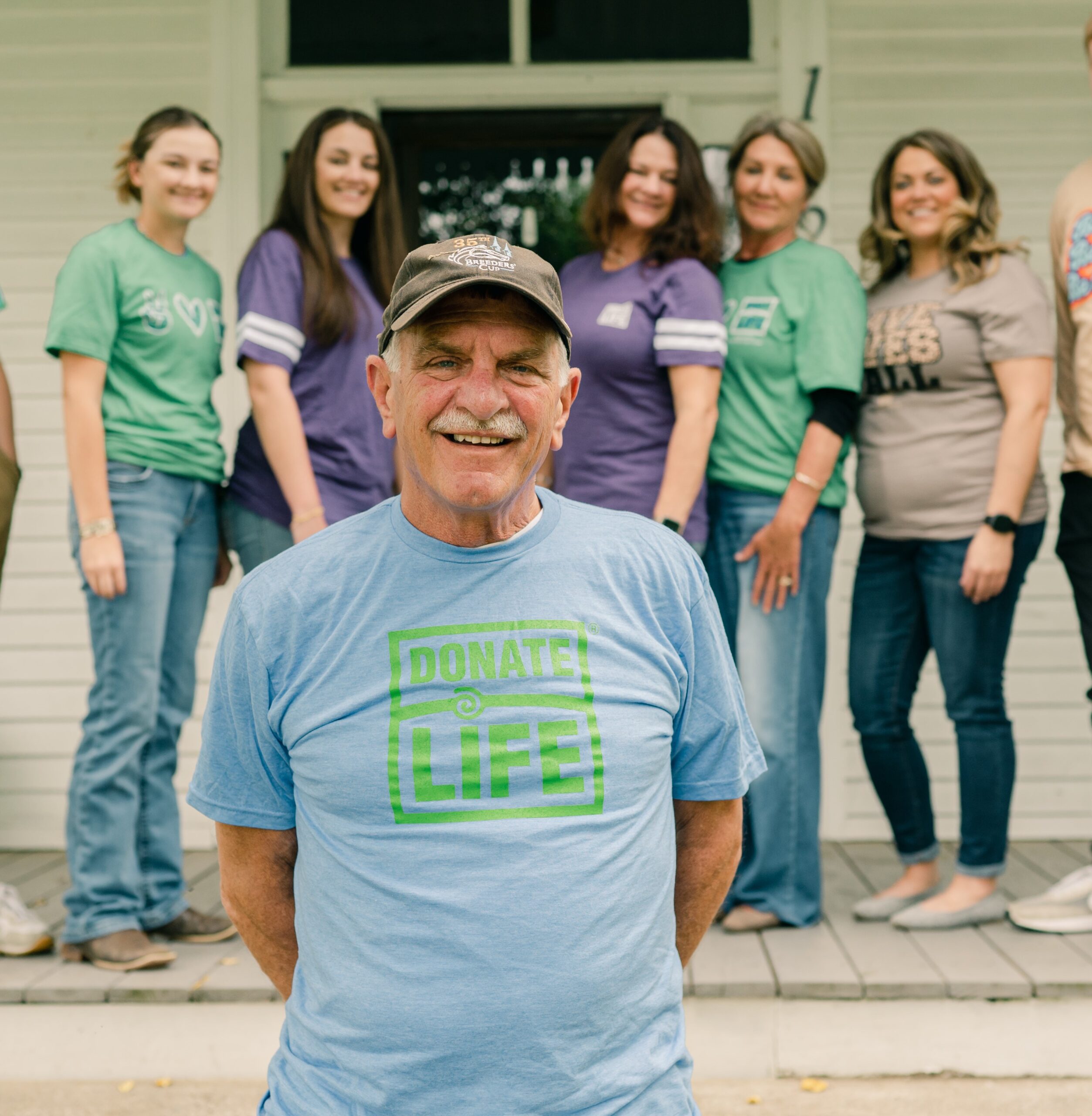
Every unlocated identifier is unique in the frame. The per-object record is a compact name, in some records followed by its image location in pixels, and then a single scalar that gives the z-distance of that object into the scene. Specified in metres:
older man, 1.26
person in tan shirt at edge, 2.96
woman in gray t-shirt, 2.96
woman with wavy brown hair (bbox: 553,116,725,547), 2.87
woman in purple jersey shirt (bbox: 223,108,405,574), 2.79
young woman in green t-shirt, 2.73
